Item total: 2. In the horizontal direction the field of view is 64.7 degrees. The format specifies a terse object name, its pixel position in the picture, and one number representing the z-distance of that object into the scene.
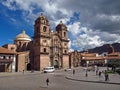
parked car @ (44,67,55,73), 25.33
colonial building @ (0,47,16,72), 25.09
